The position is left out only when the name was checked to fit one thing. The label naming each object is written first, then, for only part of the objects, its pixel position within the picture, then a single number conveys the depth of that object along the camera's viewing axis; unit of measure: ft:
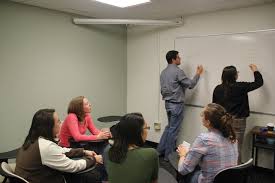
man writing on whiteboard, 12.87
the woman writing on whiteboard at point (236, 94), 10.55
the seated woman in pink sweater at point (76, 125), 8.64
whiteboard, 11.23
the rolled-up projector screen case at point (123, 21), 13.60
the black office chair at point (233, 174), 5.61
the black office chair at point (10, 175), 5.41
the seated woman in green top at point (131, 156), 4.84
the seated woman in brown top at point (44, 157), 5.78
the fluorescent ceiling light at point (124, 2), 11.20
